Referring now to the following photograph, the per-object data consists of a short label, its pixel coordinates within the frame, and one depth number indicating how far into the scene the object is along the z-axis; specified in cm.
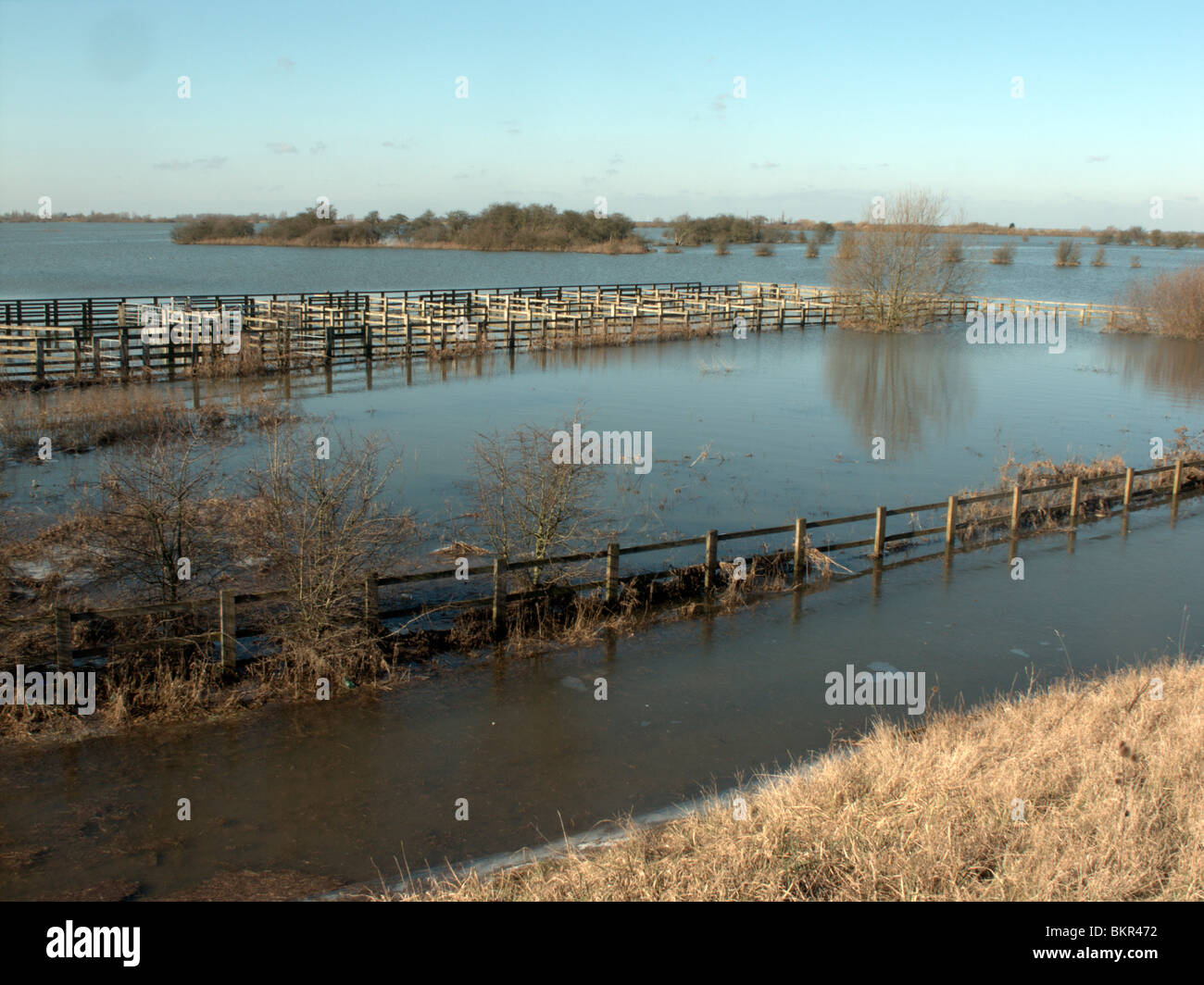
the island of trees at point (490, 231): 12600
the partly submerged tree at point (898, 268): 4712
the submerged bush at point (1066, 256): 10900
